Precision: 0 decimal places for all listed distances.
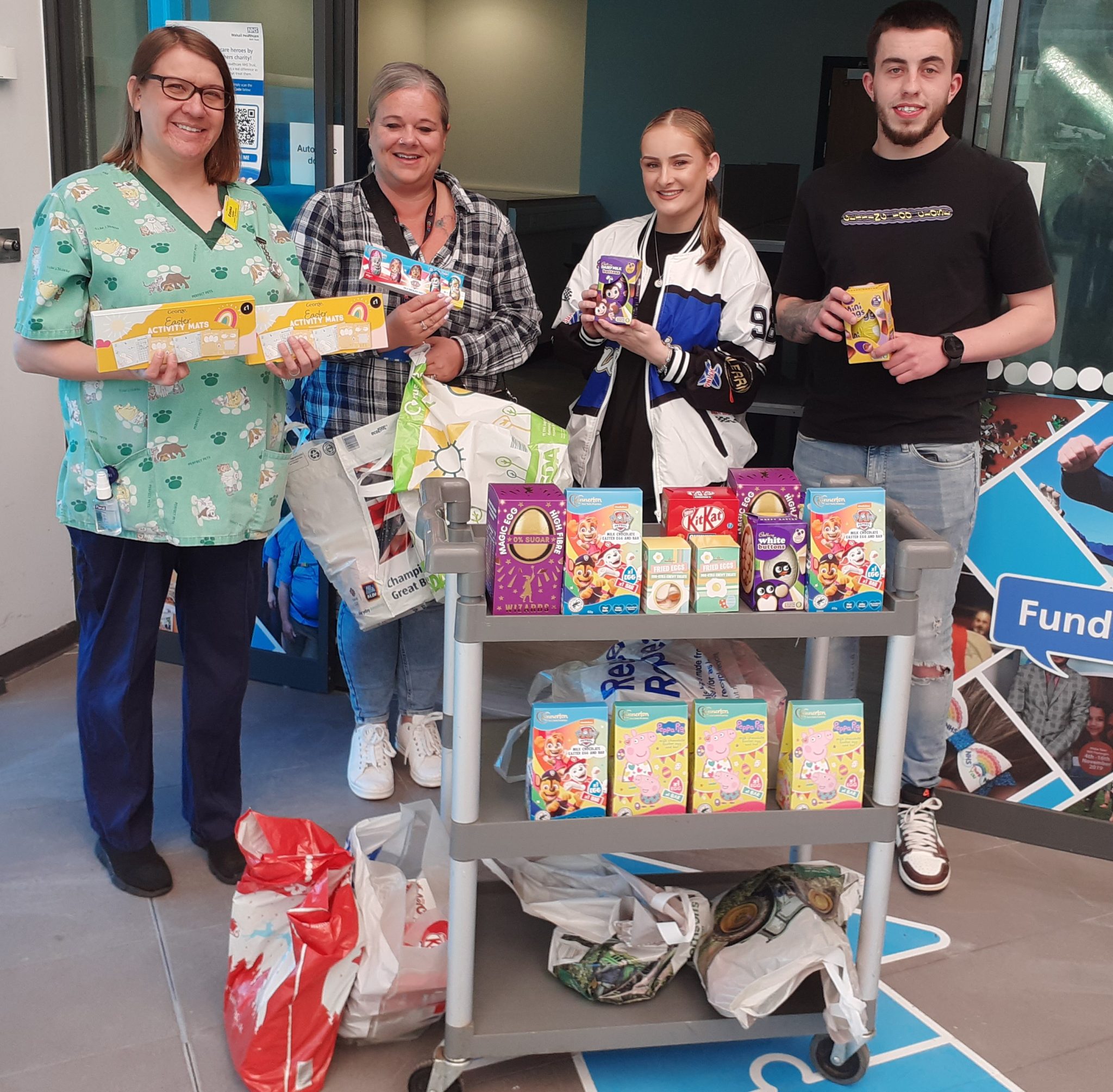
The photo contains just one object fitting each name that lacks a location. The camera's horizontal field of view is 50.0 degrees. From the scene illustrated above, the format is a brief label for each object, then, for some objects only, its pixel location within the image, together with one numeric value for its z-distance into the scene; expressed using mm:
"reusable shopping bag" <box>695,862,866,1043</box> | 2031
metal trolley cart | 1874
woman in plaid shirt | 2674
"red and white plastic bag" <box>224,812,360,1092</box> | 2057
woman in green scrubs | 2285
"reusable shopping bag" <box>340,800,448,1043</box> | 2131
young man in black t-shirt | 2531
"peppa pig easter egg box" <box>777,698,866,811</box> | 2014
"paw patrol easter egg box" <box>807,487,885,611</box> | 1914
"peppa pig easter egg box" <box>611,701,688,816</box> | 1965
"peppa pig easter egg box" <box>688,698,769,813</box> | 1993
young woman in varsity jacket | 2613
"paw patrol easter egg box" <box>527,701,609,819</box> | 1937
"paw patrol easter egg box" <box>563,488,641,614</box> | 1854
